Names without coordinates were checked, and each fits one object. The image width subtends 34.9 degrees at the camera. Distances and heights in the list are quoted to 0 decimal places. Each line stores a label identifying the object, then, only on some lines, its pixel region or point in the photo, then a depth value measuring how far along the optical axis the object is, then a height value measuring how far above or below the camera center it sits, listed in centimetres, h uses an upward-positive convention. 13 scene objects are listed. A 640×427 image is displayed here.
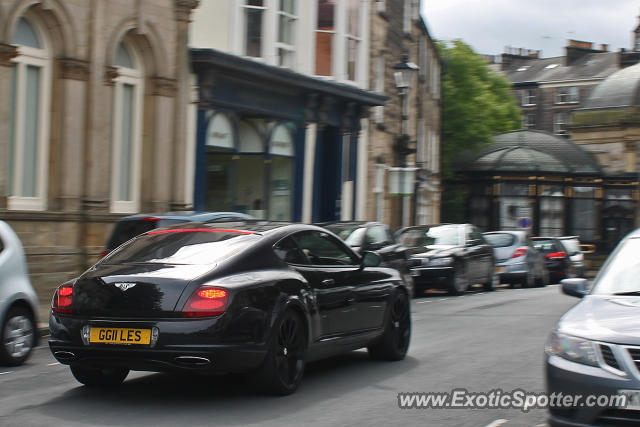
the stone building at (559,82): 9650 +1134
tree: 5697 +468
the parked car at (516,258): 2703 -158
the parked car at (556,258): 3189 -181
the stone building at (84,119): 1750 +119
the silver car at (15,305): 983 -124
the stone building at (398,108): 3275 +343
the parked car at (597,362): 581 -94
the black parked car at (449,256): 2178 -132
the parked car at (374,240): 1891 -88
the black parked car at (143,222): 1299 -48
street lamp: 2669 +129
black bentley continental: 736 -91
